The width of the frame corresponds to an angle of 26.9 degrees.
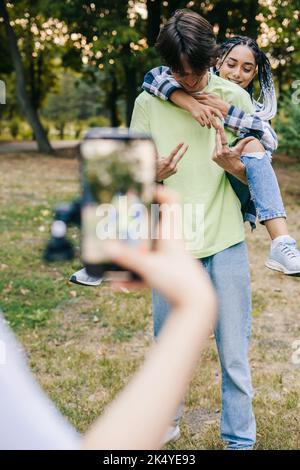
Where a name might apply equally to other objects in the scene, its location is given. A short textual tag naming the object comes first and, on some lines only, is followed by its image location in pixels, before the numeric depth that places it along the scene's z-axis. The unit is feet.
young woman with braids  8.41
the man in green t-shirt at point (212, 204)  8.59
